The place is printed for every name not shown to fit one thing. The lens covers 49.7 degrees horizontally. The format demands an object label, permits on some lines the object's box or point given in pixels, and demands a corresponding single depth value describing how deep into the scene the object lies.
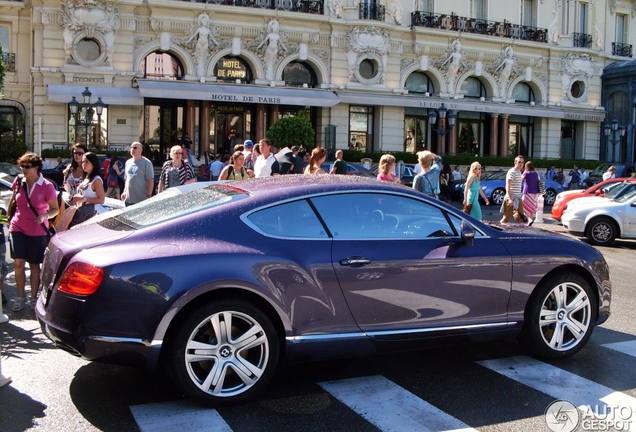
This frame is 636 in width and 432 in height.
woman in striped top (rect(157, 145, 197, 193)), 10.30
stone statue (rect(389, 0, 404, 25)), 35.19
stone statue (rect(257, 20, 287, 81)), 32.41
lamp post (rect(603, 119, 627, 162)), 38.56
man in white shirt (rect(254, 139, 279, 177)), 11.12
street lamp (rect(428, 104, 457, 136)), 32.25
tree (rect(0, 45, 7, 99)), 25.72
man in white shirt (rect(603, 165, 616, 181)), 27.53
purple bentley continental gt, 4.55
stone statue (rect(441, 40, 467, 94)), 36.78
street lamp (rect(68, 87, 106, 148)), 27.75
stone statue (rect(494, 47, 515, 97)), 38.38
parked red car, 17.94
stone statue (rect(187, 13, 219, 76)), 31.30
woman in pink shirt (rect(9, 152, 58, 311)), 7.66
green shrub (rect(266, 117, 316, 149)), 29.36
